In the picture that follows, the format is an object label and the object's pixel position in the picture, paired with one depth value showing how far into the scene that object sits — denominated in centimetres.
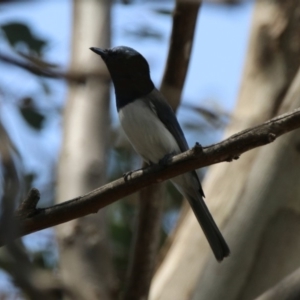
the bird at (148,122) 559
